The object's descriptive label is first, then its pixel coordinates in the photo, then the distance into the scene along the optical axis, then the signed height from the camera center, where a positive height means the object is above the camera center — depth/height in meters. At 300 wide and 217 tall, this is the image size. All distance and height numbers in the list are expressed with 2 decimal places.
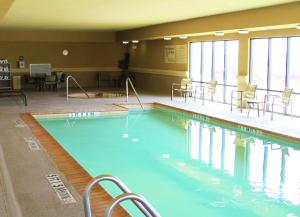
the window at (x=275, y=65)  7.00 +0.31
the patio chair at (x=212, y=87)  8.47 -0.27
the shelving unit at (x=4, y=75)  10.76 +0.05
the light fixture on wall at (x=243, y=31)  6.91 +1.09
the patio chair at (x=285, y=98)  6.44 -0.46
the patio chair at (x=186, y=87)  9.21 -0.30
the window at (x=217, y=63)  8.65 +0.43
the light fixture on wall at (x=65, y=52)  13.11 +1.08
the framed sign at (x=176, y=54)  10.15 +0.82
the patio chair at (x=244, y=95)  7.24 -0.45
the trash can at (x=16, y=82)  12.43 -0.21
